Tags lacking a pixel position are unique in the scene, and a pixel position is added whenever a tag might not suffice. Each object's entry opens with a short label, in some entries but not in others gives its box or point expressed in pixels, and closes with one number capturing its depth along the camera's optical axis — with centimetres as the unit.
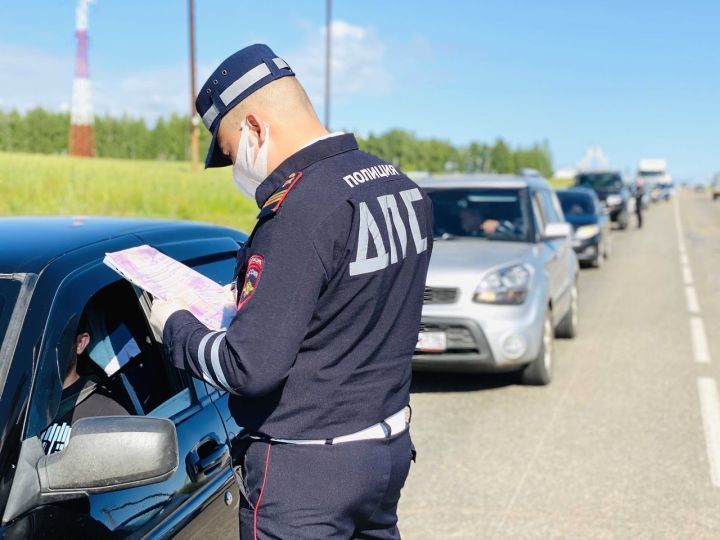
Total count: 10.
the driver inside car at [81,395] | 234
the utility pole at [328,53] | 3638
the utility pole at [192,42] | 3212
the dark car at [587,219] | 1700
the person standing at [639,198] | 3056
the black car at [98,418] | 183
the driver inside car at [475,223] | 792
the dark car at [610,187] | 2805
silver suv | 654
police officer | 177
